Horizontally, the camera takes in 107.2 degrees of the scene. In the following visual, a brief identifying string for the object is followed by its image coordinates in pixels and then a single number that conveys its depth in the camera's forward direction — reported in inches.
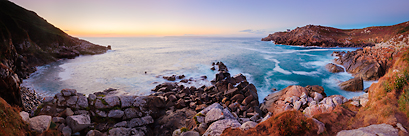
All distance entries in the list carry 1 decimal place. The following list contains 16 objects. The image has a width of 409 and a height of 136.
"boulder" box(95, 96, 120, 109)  344.6
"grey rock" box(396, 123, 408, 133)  167.8
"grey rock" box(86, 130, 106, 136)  274.6
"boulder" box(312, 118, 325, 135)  202.2
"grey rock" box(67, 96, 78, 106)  331.5
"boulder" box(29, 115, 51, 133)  230.2
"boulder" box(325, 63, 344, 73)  932.0
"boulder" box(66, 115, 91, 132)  276.1
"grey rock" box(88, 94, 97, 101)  352.2
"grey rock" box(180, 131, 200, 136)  256.1
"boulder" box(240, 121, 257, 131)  235.4
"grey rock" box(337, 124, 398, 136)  163.3
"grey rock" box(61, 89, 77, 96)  340.4
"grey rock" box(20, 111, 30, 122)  231.9
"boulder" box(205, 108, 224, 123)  299.9
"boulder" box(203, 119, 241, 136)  252.7
